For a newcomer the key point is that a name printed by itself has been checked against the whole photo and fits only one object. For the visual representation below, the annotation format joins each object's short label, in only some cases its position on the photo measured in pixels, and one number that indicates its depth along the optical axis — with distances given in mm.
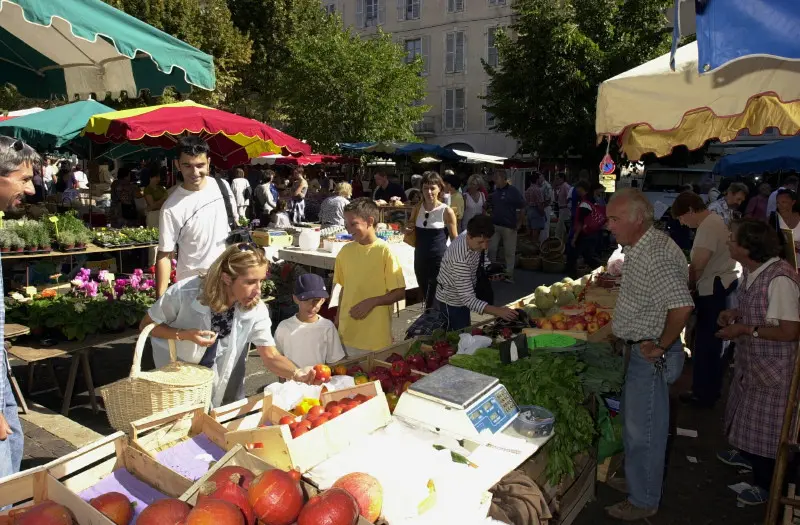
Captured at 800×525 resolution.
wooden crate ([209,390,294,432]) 2764
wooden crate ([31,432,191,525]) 2107
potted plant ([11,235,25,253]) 7416
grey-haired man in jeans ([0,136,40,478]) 2373
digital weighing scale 2625
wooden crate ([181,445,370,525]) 2238
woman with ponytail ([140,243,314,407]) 3104
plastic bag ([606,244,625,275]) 6865
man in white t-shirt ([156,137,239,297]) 4355
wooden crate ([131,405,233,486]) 2498
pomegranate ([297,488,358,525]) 1840
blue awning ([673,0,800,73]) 1964
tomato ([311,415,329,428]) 2624
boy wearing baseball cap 4027
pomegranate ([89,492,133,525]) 2008
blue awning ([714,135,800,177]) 8453
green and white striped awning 2758
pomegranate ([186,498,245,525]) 1748
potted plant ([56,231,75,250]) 8031
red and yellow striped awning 7176
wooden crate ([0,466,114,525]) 2054
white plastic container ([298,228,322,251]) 8289
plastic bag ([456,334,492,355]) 4112
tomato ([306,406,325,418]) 2752
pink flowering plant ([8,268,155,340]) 5188
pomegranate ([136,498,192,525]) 1830
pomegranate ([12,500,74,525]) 1807
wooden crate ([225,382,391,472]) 2373
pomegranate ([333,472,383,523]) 2064
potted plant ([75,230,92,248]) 8281
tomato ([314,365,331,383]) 3334
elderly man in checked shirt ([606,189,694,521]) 3381
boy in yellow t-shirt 4379
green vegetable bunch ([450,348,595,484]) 3037
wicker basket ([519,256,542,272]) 12453
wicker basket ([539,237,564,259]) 12367
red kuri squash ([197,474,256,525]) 1931
